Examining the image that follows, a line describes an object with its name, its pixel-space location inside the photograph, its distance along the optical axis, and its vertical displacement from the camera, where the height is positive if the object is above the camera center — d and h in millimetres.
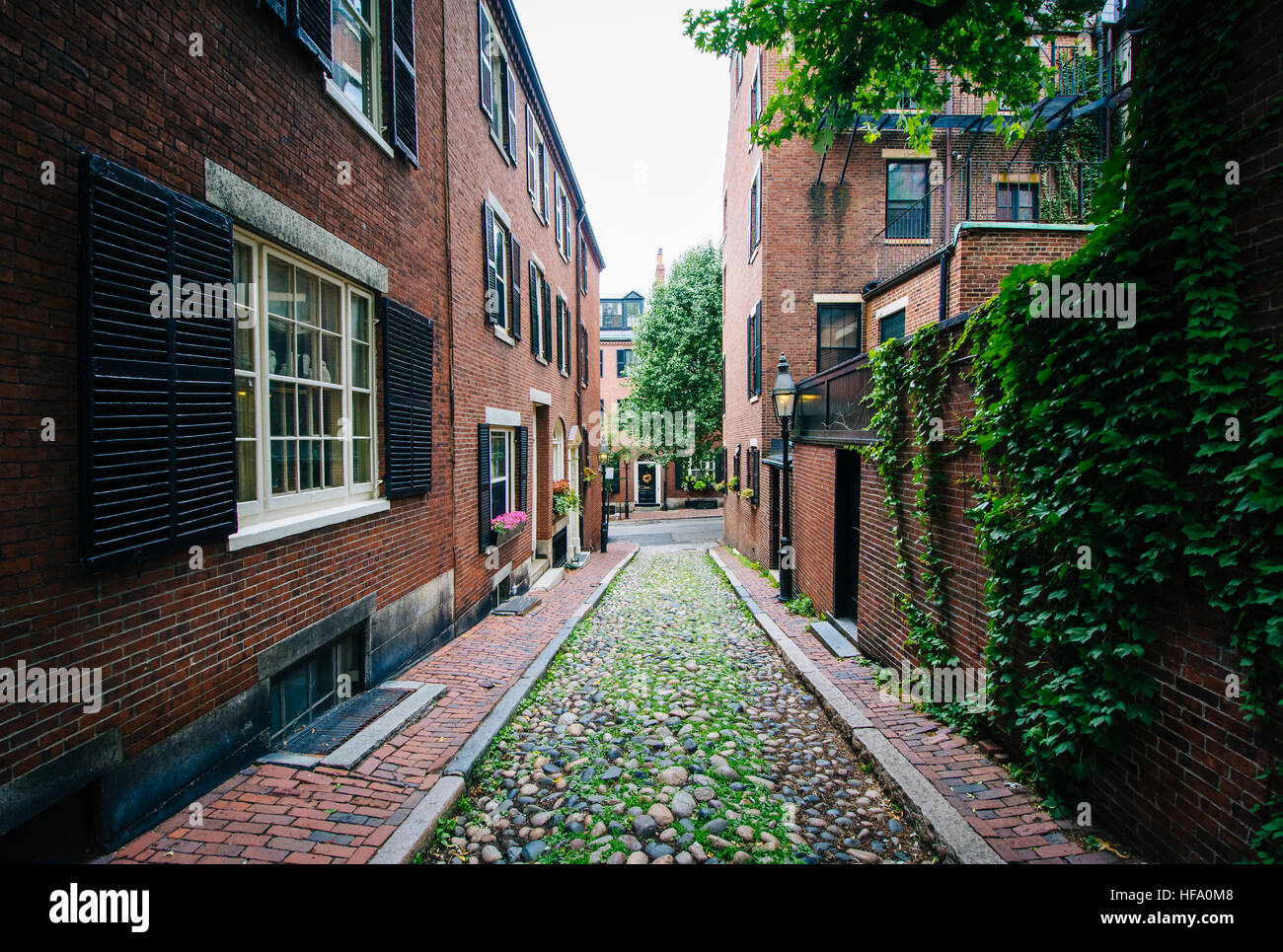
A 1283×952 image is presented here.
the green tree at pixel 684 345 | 30953 +5909
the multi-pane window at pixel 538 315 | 13523 +3345
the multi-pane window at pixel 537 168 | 13609 +6875
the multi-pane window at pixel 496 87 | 10156 +6789
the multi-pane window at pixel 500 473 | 10734 -222
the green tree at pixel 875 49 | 6477 +4613
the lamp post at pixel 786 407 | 10984 +936
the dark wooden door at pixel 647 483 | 41688 -1630
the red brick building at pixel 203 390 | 2732 +452
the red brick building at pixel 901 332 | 2742 +1562
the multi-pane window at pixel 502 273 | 10852 +3421
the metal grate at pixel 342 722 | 4473 -2113
